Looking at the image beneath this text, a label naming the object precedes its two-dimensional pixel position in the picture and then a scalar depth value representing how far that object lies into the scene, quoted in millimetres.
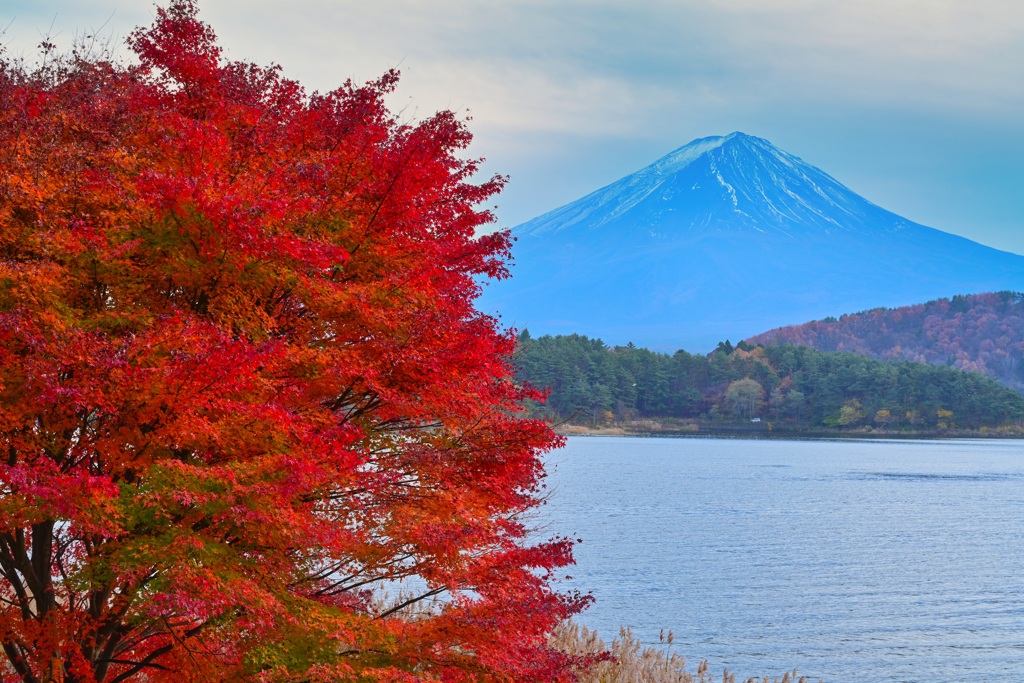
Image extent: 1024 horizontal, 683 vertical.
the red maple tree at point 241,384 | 18687
